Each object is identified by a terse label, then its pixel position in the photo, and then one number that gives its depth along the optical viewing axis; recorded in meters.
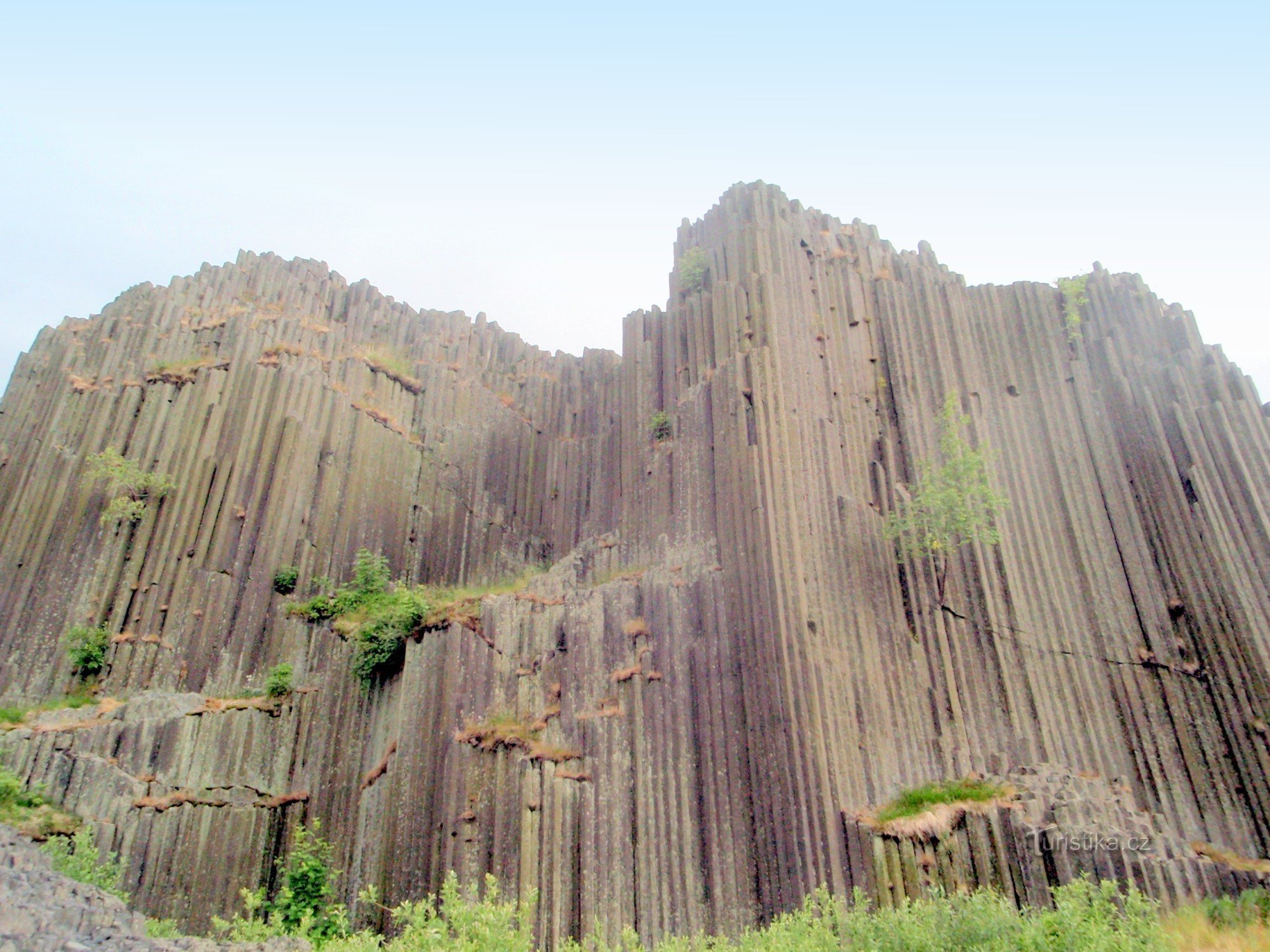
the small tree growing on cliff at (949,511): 19.72
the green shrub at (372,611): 22.16
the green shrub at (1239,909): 13.70
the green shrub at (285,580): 24.72
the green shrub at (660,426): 22.52
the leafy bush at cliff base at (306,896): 19.62
